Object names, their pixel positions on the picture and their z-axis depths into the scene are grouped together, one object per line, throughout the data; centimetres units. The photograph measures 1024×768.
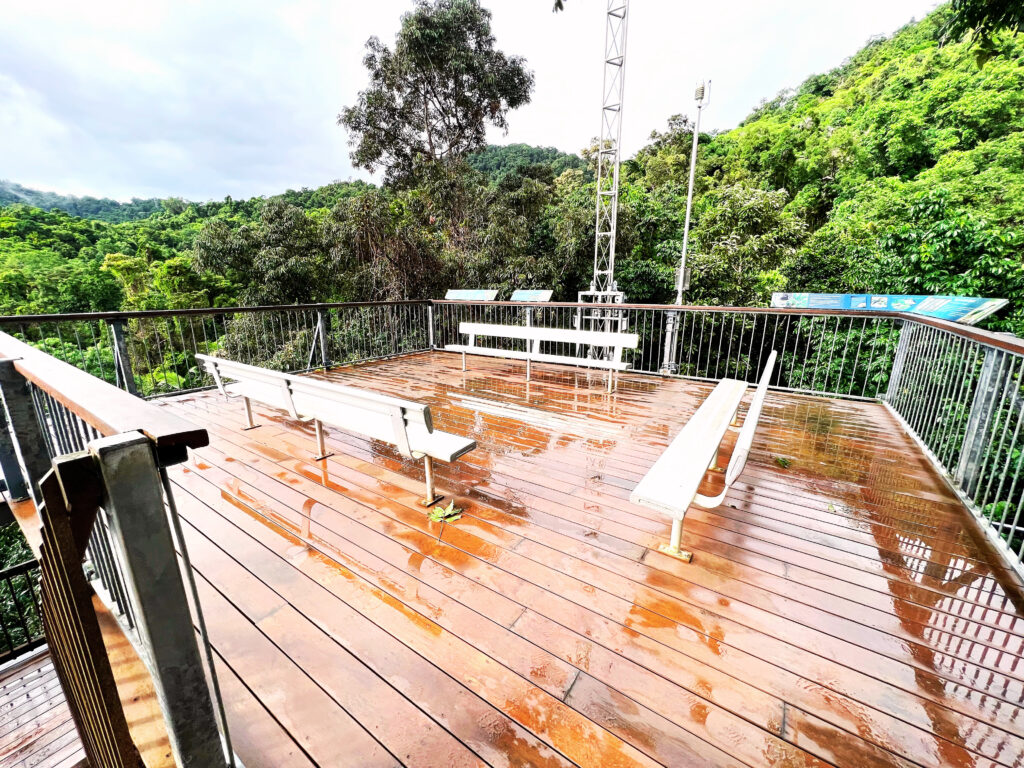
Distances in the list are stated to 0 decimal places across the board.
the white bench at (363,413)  234
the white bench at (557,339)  460
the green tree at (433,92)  1171
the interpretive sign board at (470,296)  698
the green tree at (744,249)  1184
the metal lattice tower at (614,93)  948
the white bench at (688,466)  185
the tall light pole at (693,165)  972
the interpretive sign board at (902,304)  330
